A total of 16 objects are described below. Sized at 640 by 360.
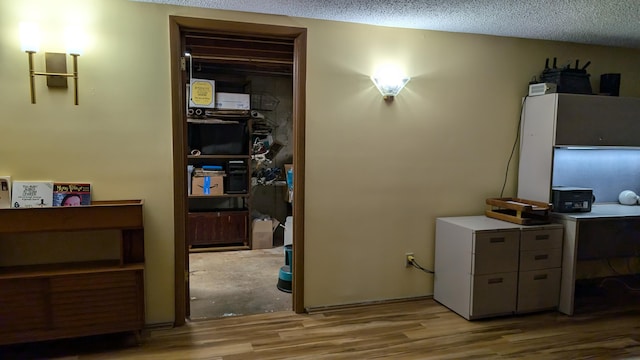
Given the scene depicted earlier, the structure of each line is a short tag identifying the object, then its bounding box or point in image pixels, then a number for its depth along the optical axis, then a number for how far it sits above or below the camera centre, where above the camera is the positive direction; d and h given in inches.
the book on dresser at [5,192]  103.2 -11.4
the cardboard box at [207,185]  210.8 -18.2
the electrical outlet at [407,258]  140.7 -34.9
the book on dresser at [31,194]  103.2 -11.7
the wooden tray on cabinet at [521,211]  129.8 -18.0
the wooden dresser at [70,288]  98.7 -33.3
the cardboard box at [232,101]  207.9 +22.9
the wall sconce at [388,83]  131.8 +20.7
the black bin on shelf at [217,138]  213.6 +5.0
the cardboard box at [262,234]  217.9 -42.9
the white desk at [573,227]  129.1 -23.6
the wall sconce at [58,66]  104.0 +19.5
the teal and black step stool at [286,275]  153.8 -45.0
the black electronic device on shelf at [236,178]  215.5 -14.8
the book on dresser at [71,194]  106.2 -11.9
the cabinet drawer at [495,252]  123.0 -28.7
